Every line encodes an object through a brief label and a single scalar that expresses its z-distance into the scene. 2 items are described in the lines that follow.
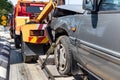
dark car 1.44
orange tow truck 3.44
